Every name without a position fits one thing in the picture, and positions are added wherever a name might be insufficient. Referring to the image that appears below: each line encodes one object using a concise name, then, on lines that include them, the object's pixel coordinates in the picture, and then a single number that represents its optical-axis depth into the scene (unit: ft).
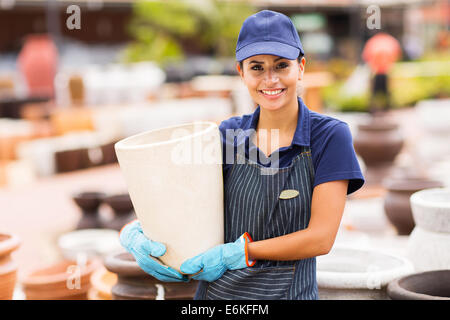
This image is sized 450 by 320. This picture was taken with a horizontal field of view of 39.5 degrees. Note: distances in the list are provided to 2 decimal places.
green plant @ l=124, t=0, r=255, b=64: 60.90
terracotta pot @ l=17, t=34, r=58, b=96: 40.83
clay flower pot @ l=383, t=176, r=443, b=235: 11.19
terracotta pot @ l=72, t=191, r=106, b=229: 13.39
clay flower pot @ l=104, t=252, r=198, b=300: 7.19
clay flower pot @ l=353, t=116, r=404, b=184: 17.39
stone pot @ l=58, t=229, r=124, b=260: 11.92
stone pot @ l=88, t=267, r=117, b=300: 8.06
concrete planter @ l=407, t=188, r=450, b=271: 7.36
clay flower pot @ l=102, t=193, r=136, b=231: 12.75
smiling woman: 5.11
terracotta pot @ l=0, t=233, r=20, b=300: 7.26
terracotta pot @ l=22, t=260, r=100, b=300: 8.19
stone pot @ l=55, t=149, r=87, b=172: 23.63
